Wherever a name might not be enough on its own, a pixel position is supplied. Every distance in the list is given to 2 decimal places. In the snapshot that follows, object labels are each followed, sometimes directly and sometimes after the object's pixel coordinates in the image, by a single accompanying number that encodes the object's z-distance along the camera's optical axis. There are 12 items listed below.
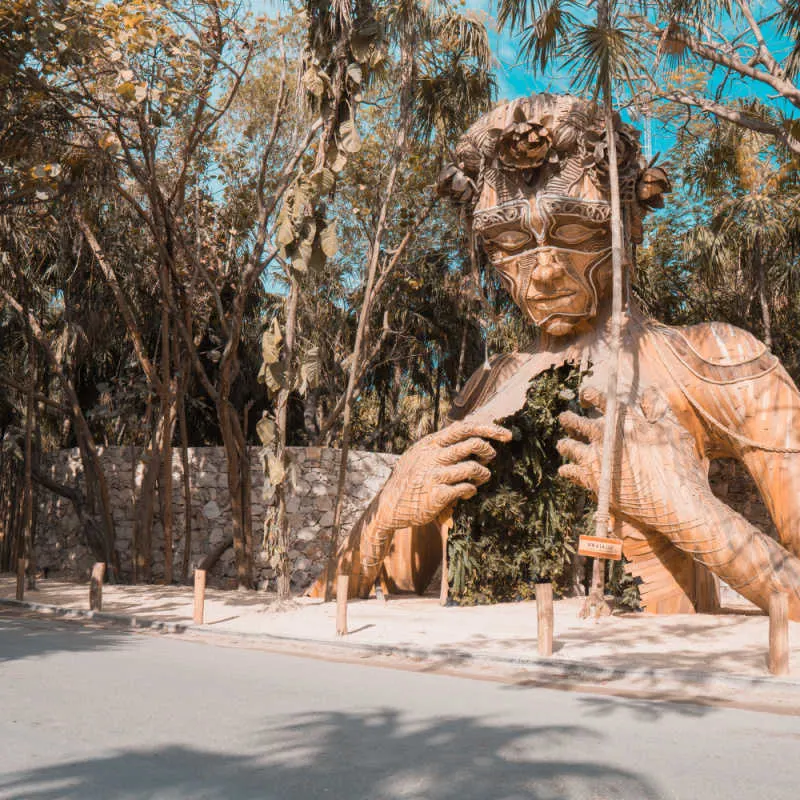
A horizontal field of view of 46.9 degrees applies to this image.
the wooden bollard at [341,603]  9.62
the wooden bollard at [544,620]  8.12
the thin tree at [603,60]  9.34
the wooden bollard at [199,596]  10.82
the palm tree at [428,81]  12.56
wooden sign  9.02
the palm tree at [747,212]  13.62
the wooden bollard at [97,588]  11.94
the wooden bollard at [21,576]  13.16
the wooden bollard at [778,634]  7.08
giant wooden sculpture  10.17
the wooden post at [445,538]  12.04
